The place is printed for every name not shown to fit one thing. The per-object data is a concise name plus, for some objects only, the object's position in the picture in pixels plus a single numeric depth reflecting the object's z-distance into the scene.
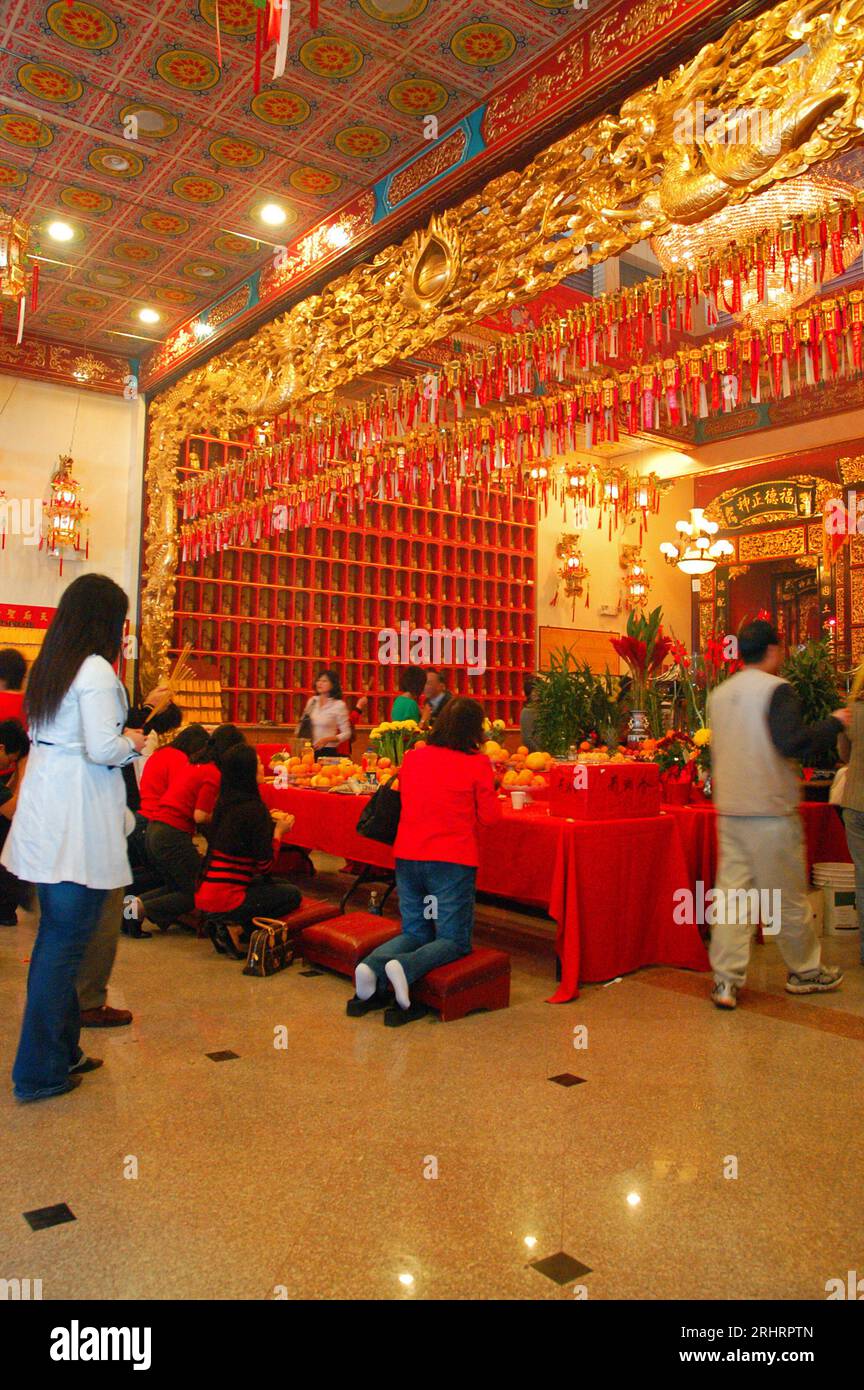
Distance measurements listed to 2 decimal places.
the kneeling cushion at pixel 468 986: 3.35
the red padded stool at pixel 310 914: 4.20
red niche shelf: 9.40
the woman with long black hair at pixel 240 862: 4.05
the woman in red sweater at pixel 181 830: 4.63
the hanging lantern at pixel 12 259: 5.83
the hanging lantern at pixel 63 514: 8.54
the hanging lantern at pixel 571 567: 12.01
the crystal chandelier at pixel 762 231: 5.34
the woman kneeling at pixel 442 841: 3.43
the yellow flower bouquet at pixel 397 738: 5.50
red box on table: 3.79
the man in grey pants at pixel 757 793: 3.43
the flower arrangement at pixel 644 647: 4.30
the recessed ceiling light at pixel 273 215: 6.61
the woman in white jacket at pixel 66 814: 2.56
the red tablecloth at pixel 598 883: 3.64
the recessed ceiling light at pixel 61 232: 6.94
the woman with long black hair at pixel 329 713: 6.94
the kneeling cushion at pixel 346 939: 3.82
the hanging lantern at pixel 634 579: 12.73
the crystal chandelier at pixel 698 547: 10.34
